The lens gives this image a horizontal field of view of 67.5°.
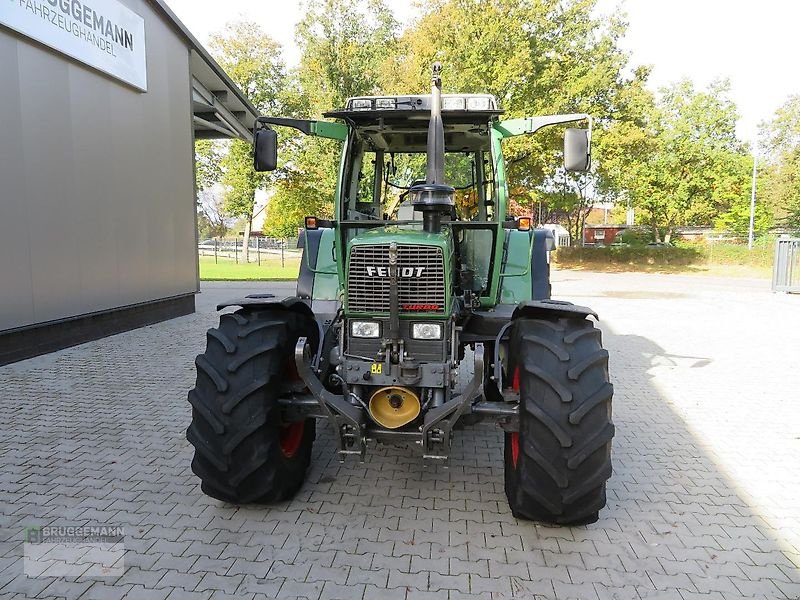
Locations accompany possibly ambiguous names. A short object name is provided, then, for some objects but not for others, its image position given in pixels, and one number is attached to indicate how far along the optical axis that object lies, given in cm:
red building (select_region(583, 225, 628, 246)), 5498
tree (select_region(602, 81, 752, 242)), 3112
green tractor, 339
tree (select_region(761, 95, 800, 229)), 3788
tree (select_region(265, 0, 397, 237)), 2381
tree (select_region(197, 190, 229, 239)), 4498
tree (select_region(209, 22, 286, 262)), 3075
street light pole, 3332
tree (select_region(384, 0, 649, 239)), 1980
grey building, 772
